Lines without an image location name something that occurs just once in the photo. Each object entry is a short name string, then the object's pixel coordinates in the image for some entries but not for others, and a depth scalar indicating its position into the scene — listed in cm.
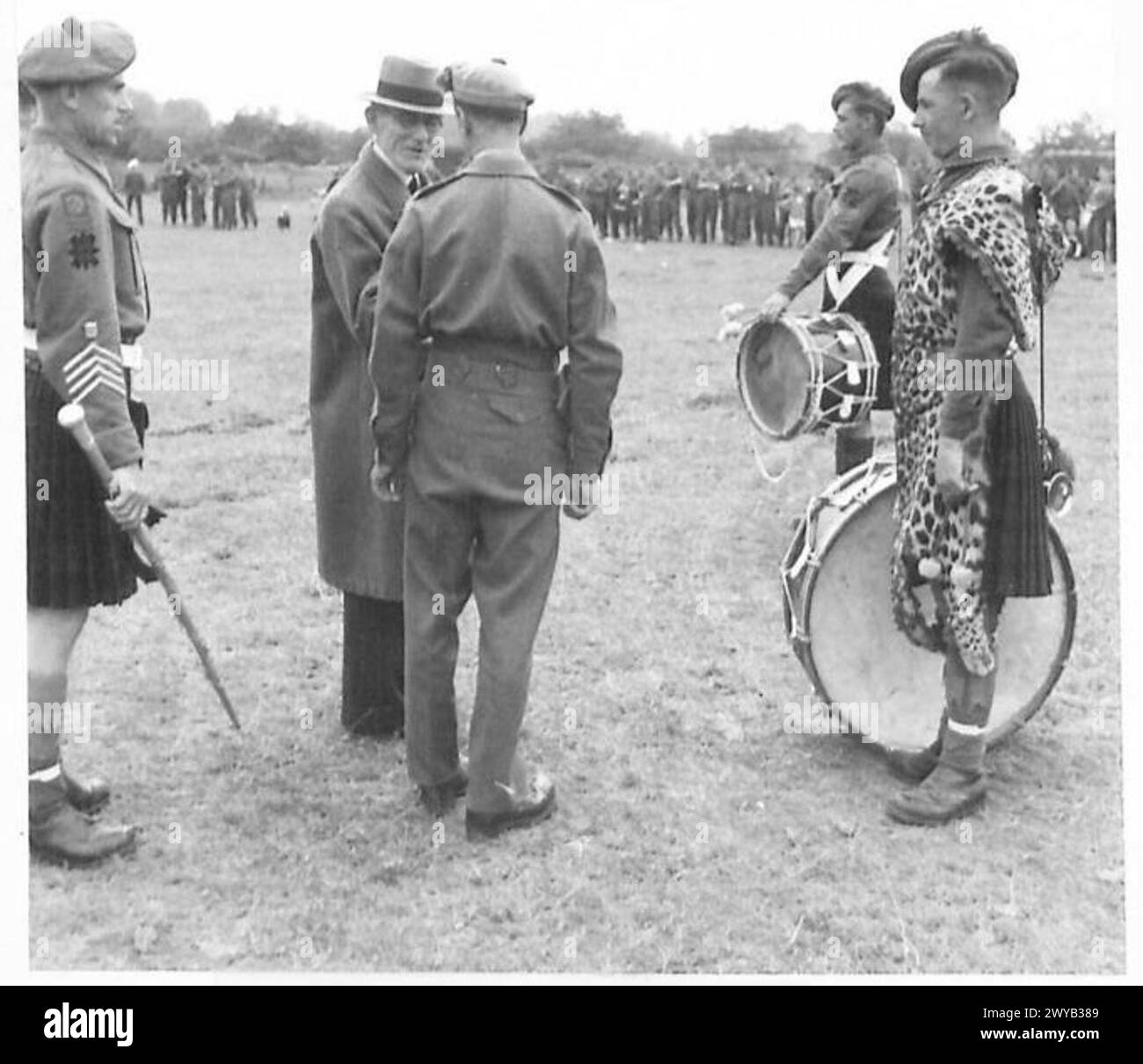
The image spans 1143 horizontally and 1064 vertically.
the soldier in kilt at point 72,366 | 370
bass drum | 457
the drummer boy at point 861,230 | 628
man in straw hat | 418
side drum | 577
